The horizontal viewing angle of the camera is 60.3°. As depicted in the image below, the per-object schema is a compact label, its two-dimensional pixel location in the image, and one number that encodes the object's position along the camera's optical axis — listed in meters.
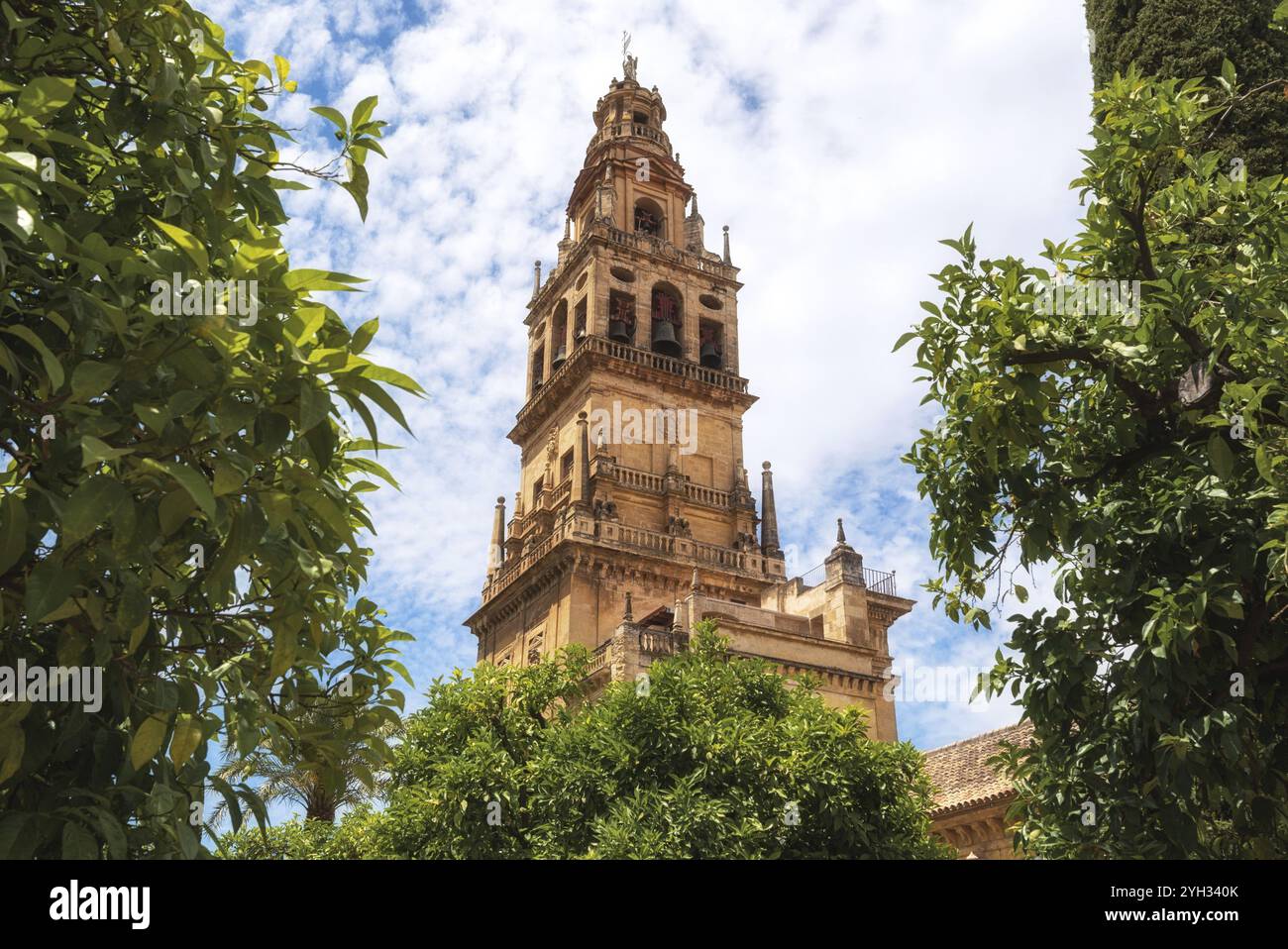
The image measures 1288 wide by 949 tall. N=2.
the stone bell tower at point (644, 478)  32.62
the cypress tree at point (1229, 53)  12.11
